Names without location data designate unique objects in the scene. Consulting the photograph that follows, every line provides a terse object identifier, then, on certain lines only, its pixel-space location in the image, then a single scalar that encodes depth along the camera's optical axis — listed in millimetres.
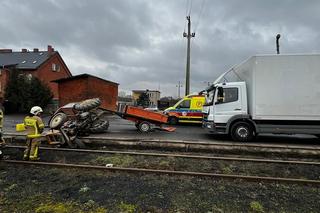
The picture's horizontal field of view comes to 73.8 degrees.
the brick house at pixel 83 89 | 26297
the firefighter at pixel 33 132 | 6590
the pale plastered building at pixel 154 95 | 117500
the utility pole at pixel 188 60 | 24984
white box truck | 9141
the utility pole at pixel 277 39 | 20188
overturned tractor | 8734
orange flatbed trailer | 12133
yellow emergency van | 15453
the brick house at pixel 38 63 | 37031
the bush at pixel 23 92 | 26781
